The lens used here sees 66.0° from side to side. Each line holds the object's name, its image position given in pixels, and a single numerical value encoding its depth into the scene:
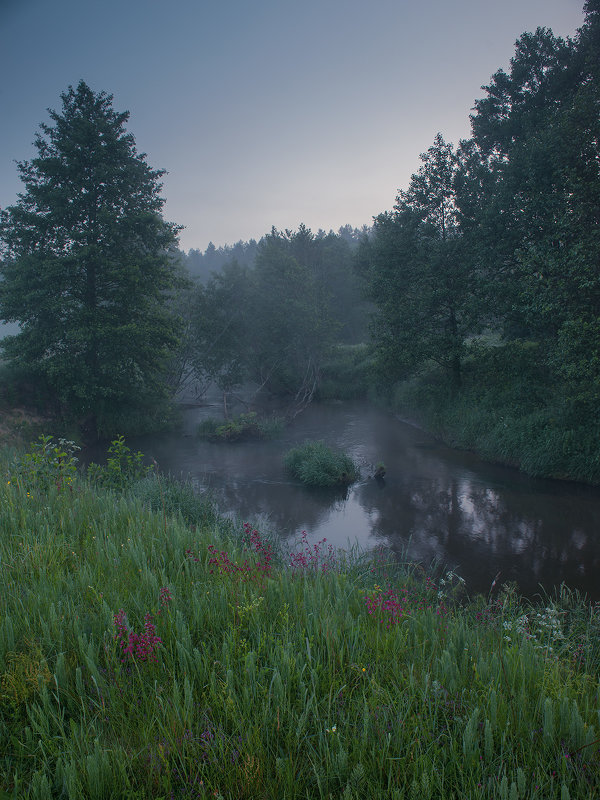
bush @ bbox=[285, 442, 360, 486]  15.47
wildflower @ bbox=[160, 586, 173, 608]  3.61
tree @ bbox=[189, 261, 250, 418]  26.89
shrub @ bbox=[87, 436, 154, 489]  9.81
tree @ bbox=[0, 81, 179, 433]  19.22
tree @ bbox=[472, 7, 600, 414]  13.58
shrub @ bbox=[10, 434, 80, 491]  6.98
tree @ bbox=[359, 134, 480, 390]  20.64
